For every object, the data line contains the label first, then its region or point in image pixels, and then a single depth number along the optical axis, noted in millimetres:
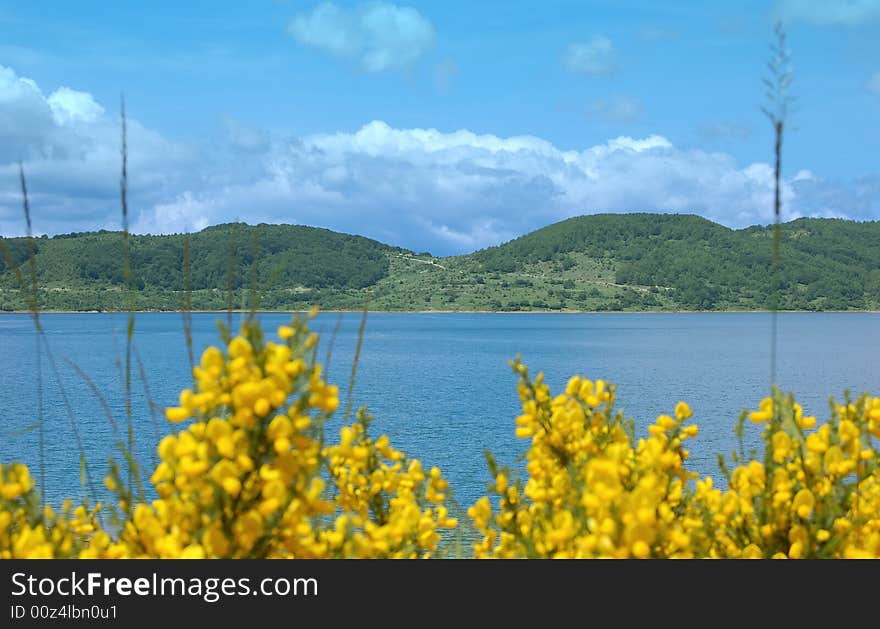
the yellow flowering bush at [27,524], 2703
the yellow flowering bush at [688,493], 3018
